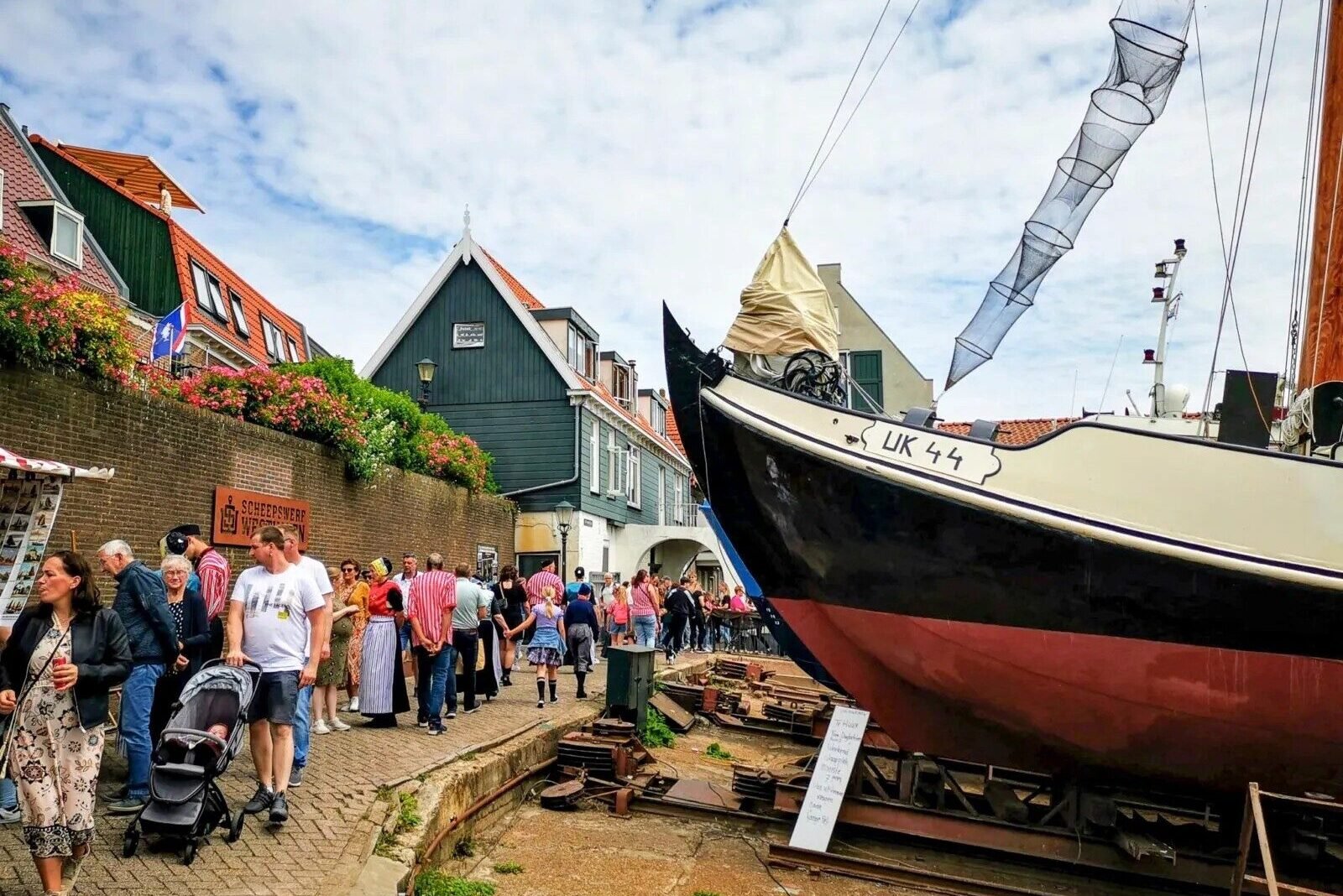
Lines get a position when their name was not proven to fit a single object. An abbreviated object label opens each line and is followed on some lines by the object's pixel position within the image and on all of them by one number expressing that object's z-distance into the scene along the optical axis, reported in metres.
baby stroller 4.80
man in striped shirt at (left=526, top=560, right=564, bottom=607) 11.85
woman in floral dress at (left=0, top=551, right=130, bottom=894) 4.16
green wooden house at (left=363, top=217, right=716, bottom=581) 22.66
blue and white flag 15.04
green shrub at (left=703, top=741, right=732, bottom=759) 11.54
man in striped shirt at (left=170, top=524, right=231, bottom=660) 6.80
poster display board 6.01
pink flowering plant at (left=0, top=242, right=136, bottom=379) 8.38
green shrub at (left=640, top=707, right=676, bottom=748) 11.52
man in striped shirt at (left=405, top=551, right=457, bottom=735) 8.84
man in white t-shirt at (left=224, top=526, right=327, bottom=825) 5.46
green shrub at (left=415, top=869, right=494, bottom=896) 5.61
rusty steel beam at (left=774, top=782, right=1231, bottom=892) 6.89
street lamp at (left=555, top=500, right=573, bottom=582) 19.59
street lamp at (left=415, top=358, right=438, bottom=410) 17.88
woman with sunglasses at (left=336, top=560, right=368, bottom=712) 9.05
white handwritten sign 7.46
